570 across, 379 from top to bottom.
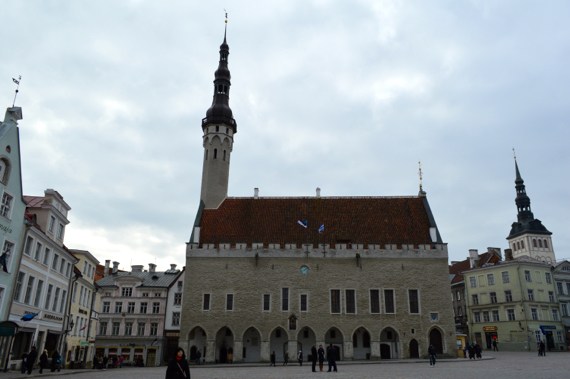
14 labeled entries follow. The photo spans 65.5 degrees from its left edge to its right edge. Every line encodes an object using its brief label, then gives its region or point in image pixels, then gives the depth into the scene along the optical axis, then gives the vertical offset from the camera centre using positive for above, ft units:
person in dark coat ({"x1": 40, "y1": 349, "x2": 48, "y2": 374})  70.93 -3.56
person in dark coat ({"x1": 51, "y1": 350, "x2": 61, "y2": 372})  77.68 -4.23
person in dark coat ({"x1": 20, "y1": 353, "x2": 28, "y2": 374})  69.07 -4.22
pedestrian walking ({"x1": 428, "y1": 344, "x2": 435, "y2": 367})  81.87 -2.51
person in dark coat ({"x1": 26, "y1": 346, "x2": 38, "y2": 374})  66.33 -3.32
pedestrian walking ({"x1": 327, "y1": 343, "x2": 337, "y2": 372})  70.03 -2.39
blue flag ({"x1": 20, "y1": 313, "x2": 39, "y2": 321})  75.48 +3.21
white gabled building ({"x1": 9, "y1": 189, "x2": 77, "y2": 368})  76.79 +10.46
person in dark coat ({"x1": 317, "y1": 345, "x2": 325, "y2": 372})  71.26 -2.50
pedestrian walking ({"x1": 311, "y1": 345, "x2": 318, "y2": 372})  70.79 -2.58
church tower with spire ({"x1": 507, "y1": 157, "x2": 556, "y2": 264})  257.96 +61.76
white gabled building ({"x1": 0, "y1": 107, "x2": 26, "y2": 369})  69.62 +19.33
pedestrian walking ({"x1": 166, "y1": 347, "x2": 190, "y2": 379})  26.66 -1.62
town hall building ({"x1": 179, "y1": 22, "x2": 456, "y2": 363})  116.16 +13.44
